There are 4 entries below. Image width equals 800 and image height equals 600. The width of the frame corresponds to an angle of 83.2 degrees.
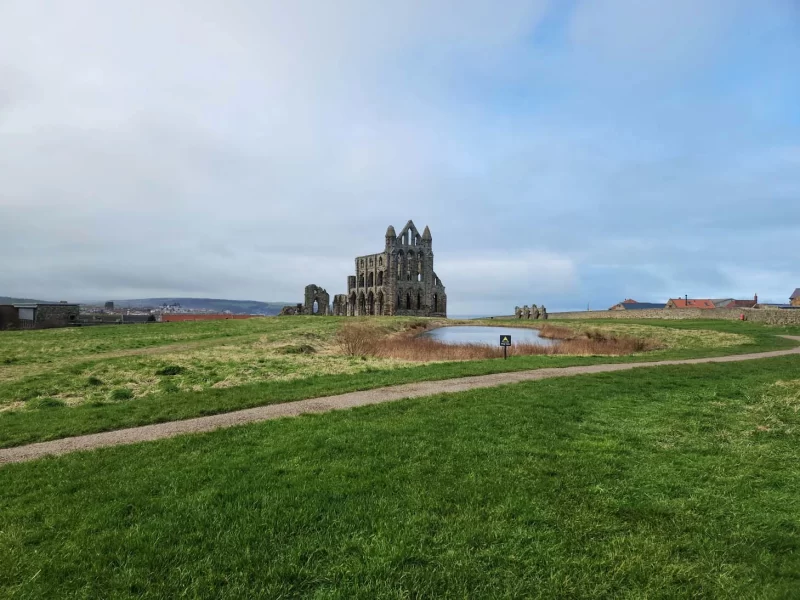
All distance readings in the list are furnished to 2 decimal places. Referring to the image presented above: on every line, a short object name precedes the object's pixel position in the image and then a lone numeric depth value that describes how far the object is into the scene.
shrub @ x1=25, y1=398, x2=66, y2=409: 11.72
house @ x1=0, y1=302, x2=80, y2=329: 43.94
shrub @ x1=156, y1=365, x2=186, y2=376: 16.62
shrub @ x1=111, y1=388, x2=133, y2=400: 12.75
